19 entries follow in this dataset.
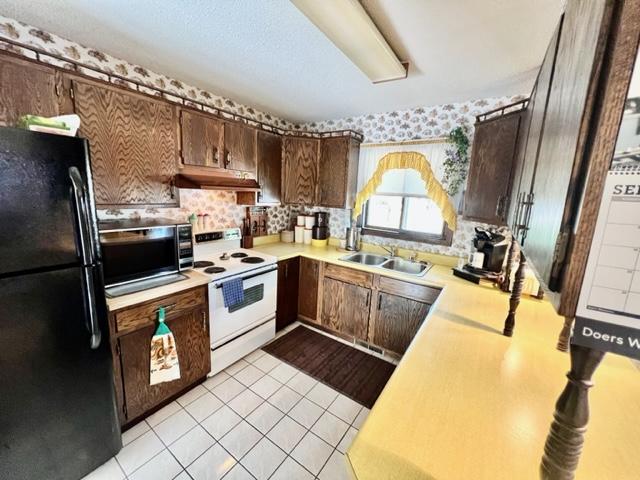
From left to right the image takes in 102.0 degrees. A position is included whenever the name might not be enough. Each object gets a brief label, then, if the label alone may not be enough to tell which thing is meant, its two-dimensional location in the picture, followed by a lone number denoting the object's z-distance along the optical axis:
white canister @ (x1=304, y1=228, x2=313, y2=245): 3.32
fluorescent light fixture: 1.15
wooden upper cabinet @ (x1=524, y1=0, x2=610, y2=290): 0.39
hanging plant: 2.38
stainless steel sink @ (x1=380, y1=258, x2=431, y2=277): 2.58
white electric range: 2.09
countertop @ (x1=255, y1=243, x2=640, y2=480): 0.69
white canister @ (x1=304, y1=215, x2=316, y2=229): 3.31
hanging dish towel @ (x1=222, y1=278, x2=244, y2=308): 2.07
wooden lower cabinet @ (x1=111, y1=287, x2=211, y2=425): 1.58
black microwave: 1.61
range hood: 1.99
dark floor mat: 2.14
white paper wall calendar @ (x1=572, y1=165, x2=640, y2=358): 0.35
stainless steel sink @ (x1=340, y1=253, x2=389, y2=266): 2.85
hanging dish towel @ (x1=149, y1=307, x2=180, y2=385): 1.68
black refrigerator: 1.07
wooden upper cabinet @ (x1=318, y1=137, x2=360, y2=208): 2.86
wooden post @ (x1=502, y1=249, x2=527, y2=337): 1.31
